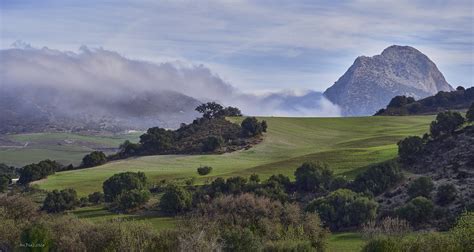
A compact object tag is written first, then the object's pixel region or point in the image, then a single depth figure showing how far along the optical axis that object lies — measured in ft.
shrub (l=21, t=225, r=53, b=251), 180.06
